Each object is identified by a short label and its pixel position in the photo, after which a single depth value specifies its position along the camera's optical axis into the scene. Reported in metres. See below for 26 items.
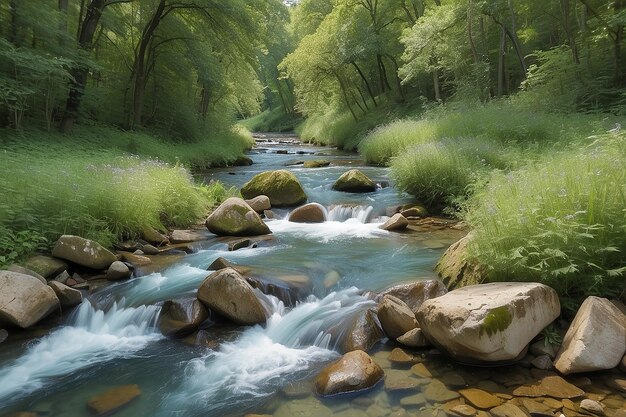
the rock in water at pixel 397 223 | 8.31
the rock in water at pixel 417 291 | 4.88
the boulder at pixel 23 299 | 4.61
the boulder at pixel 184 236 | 7.70
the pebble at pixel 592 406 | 3.00
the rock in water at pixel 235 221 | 8.16
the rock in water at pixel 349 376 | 3.52
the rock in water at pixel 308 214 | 9.68
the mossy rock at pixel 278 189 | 10.81
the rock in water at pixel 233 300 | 4.84
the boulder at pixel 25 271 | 5.11
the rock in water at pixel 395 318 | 4.25
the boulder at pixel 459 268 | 4.71
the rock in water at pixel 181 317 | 4.75
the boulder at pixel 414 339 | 4.04
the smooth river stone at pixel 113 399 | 3.47
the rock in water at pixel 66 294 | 5.21
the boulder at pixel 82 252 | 5.84
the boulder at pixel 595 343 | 3.36
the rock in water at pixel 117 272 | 5.91
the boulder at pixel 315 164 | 17.10
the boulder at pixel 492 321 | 3.52
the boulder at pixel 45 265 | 5.50
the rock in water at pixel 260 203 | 10.09
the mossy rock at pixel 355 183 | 11.74
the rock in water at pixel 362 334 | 4.21
